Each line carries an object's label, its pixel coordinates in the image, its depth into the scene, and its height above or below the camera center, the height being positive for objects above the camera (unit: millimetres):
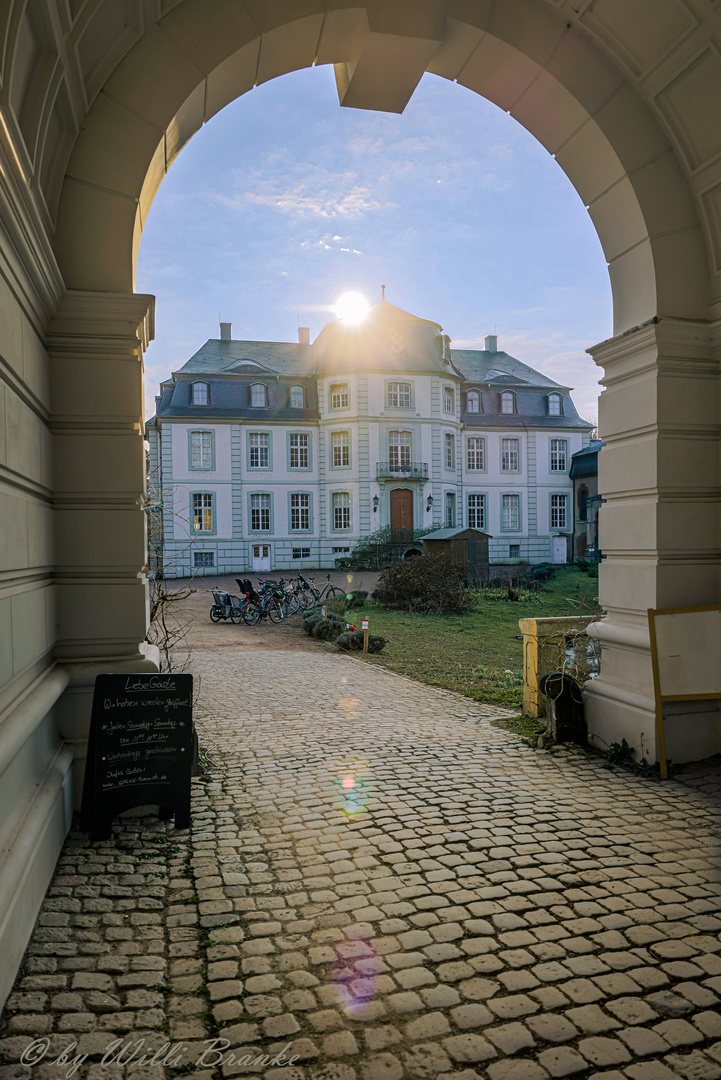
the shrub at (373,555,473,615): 19766 -1374
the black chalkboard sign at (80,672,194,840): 4205 -1260
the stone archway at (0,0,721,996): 3545 +1842
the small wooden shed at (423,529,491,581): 25953 -247
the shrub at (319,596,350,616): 17656 -1650
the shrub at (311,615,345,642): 14766 -1845
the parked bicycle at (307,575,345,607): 20000 -1513
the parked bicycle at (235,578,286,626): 17531 -1557
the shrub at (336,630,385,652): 13188 -1919
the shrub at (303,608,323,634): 15625 -1736
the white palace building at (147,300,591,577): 35125 +5219
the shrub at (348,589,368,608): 20828 -1708
